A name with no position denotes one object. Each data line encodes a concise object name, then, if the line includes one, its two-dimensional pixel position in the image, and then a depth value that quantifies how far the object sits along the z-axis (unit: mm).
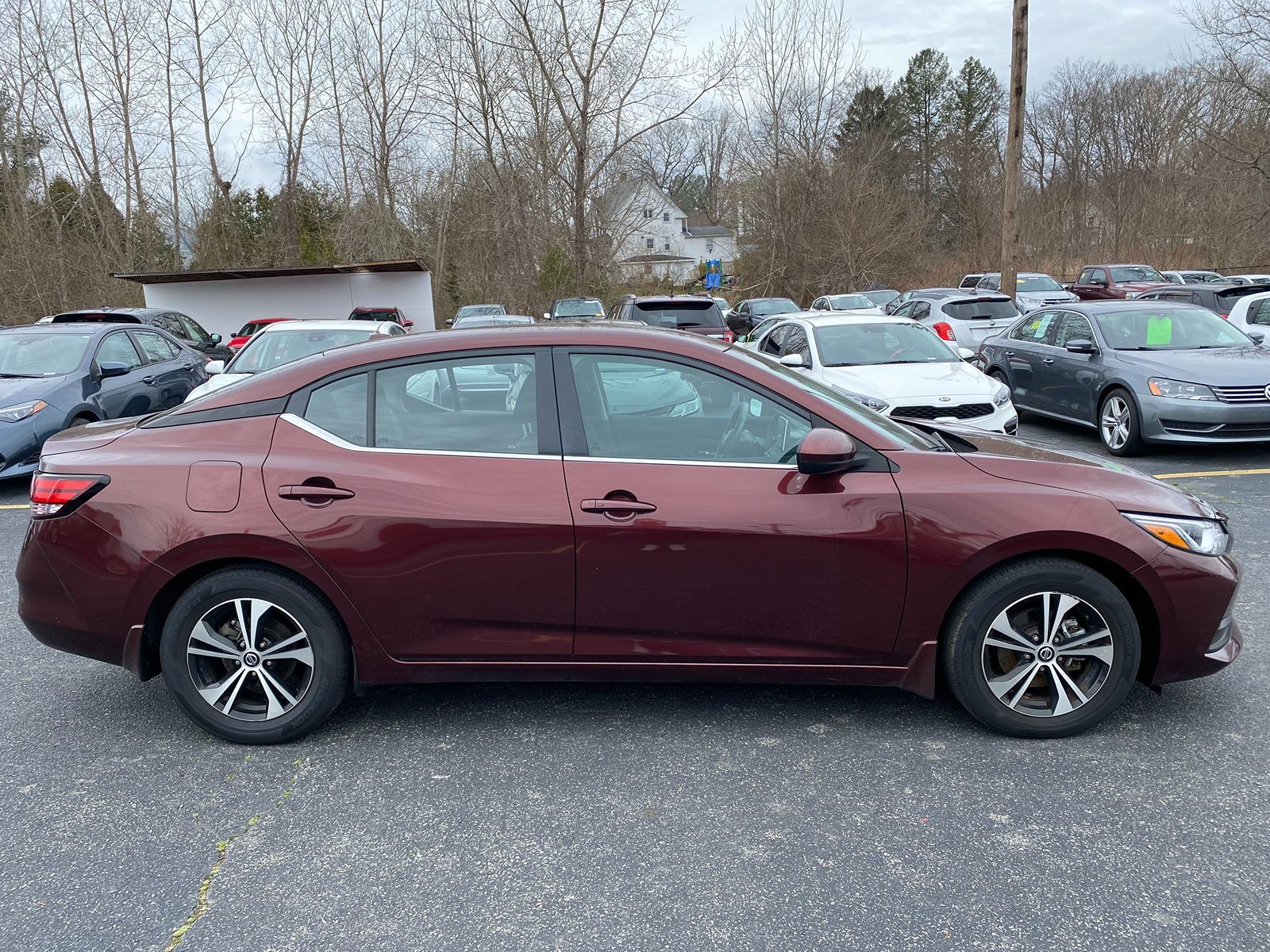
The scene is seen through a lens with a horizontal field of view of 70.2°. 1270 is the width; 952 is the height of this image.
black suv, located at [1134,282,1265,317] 17141
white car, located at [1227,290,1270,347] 12414
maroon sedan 3320
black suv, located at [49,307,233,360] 15562
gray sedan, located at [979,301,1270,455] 8484
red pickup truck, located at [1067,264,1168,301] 26453
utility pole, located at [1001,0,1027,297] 16578
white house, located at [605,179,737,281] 35906
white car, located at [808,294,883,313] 25656
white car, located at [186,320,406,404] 9867
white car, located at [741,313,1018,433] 8508
